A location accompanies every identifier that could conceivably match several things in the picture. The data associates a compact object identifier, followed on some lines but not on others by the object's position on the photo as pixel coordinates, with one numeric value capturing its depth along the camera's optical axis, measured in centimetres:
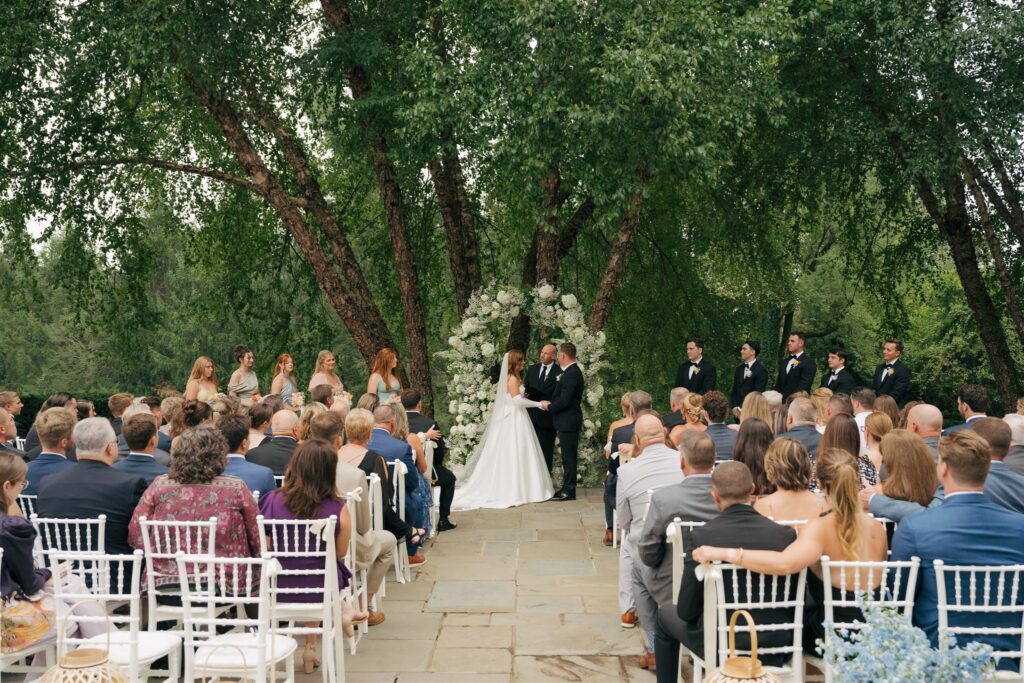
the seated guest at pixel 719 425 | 682
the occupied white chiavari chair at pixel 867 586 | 379
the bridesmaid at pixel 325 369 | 1062
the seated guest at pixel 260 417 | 667
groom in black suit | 1041
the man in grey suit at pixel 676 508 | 468
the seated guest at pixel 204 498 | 469
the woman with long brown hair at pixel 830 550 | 389
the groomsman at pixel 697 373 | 1149
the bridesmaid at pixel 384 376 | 1081
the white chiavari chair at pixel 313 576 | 459
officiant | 1075
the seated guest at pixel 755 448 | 537
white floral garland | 1158
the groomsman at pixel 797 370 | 1148
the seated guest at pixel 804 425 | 676
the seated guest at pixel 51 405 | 751
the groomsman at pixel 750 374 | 1155
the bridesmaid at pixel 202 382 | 988
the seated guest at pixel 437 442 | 845
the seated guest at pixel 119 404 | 778
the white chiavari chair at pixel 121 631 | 414
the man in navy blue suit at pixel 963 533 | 392
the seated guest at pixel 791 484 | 452
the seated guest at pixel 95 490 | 498
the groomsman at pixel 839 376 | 1115
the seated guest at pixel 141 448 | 543
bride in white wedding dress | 1048
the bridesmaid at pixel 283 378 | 1067
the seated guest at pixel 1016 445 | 597
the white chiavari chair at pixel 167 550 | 446
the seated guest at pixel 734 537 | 397
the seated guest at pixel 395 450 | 709
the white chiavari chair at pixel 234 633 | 417
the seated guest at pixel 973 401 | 700
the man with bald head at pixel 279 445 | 629
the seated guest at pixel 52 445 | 581
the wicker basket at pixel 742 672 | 315
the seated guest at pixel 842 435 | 567
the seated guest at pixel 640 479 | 568
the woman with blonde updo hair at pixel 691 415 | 679
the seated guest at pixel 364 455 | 641
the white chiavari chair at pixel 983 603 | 378
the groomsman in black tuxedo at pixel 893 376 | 1096
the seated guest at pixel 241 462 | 557
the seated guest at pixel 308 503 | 479
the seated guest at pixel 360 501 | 564
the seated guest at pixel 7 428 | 679
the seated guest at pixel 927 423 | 604
